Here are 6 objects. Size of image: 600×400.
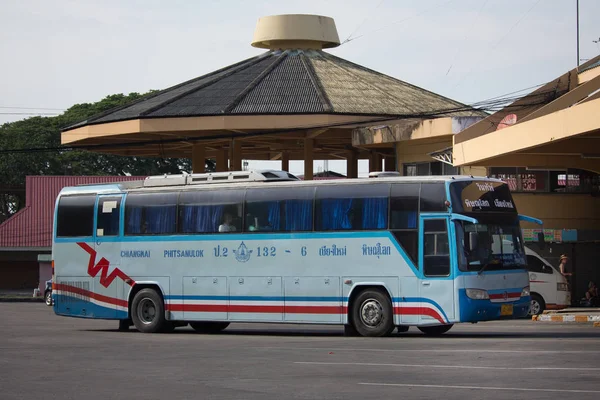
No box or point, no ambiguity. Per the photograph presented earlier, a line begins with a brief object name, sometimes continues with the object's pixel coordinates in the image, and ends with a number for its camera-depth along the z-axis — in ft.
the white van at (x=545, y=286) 99.55
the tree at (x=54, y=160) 267.18
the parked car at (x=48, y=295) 155.00
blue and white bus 69.36
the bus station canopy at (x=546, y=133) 86.48
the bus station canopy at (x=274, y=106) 139.44
